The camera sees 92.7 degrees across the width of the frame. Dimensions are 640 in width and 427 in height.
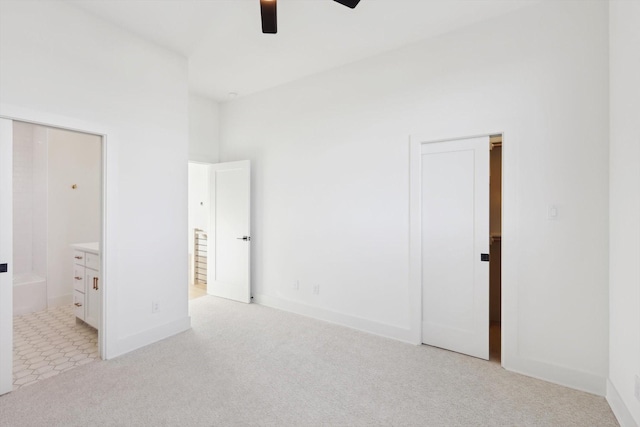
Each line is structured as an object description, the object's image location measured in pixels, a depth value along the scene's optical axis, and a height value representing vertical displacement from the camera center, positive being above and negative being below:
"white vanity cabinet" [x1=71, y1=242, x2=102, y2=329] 3.14 -0.77
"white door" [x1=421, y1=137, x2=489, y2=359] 2.75 -0.29
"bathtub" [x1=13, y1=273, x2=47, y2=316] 3.85 -1.06
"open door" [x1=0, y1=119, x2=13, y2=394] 2.18 -0.33
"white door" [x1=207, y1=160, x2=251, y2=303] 4.33 -0.29
